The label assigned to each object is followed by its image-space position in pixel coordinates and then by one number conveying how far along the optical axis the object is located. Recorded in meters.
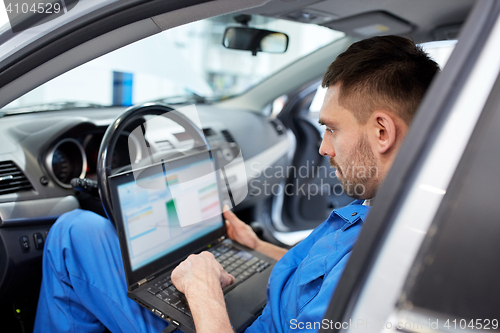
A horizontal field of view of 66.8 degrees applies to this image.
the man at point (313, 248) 0.89
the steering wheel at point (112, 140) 1.18
